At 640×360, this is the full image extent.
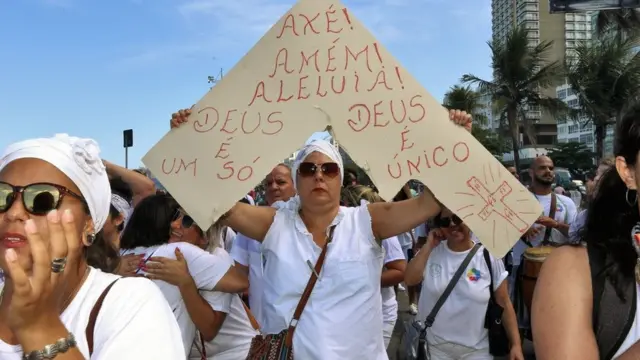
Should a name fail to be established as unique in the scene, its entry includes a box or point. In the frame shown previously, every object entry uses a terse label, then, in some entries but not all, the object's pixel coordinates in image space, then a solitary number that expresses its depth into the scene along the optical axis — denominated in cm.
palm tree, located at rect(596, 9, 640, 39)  3394
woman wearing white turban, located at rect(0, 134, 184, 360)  124
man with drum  527
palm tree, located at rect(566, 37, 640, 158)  3328
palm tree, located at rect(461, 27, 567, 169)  3669
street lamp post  1342
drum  508
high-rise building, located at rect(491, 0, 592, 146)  10138
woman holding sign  252
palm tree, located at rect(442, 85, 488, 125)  4050
